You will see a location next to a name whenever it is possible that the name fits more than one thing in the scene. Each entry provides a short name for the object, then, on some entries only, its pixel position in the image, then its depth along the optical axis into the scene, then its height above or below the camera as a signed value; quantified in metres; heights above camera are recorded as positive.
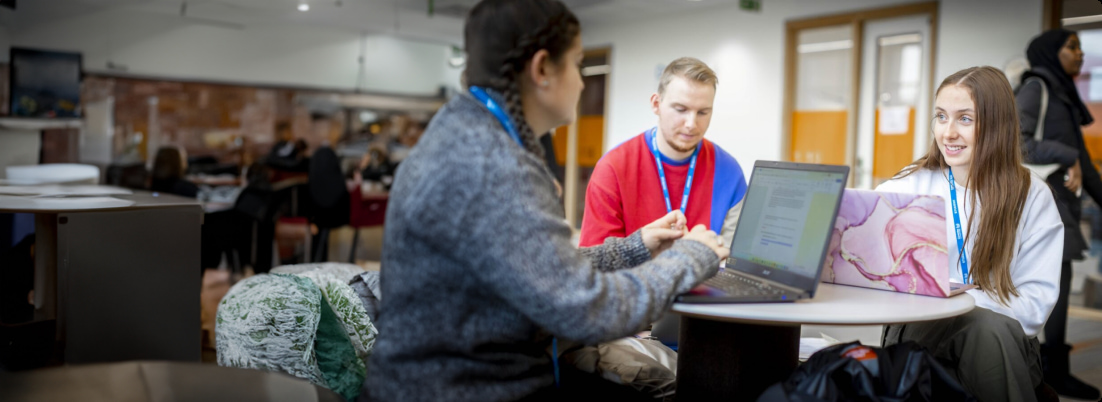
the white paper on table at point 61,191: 3.41 -0.20
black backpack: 1.49 -0.39
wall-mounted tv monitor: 7.36 +0.64
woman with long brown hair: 1.79 -0.14
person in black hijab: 3.65 +0.23
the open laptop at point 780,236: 1.50 -0.12
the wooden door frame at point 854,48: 6.42 +1.22
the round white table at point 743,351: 1.64 -0.40
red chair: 6.98 -0.44
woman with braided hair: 1.16 -0.14
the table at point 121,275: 2.79 -0.48
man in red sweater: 2.40 -0.01
